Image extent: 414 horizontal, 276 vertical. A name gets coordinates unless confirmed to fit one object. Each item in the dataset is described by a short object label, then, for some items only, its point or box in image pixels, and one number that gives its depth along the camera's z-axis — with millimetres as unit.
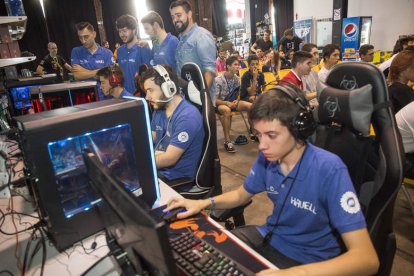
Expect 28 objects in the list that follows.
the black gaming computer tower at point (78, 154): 847
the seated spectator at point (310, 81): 3403
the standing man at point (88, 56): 3130
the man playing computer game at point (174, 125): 1640
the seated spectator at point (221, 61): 7623
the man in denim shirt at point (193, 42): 2729
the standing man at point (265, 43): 7957
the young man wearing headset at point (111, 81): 2570
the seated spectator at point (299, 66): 3035
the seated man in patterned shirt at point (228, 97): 3990
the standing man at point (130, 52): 3111
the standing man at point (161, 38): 2988
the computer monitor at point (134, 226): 462
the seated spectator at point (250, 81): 4273
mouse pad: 878
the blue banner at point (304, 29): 9909
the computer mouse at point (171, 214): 1078
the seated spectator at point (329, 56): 3617
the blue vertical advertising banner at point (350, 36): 7113
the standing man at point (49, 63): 5223
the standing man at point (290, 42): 7344
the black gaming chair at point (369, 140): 946
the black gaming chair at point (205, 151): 1649
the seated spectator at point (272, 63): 6711
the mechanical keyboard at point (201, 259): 813
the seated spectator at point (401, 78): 2176
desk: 926
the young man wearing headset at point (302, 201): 818
